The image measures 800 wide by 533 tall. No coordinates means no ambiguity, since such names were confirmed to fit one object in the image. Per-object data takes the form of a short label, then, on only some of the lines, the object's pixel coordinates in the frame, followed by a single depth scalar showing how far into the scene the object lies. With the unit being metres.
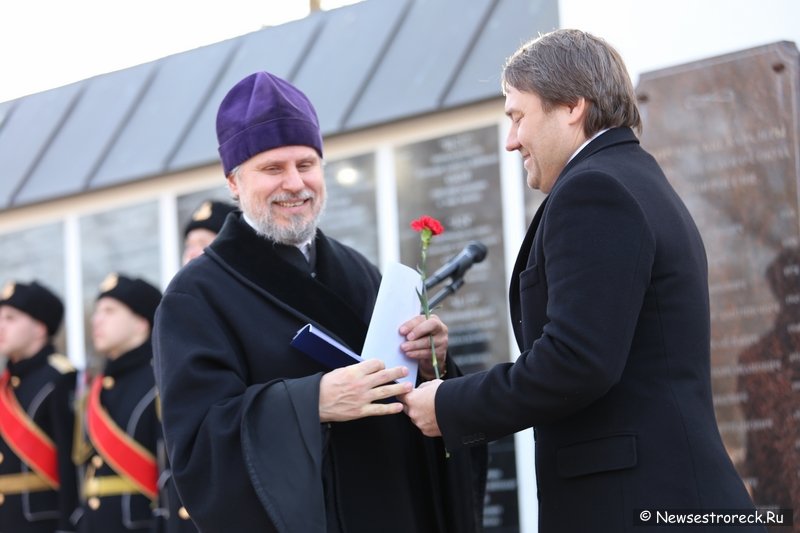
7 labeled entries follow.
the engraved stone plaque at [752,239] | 5.34
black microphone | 4.50
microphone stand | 4.45
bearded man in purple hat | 3.80
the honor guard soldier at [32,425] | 7.83
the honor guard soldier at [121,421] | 7.09
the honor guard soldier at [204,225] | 6.74
